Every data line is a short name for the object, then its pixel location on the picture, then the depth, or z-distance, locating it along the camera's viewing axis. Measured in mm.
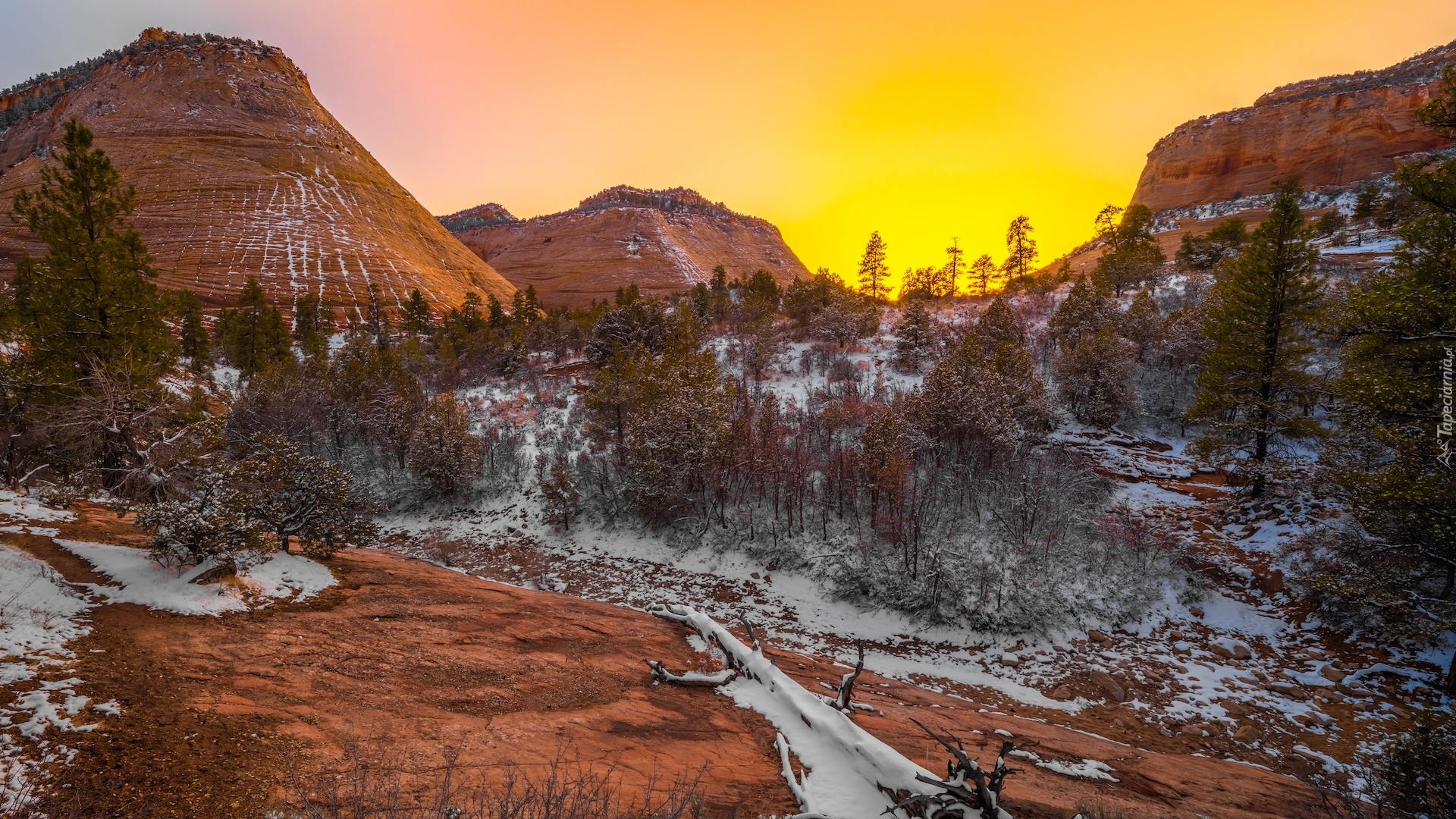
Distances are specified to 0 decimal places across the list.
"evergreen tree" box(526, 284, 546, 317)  53719
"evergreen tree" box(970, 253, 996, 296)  52250
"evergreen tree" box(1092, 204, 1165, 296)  38812
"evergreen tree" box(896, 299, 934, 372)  30719
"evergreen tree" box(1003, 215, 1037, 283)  52250
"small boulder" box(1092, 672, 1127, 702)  10828
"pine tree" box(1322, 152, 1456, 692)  9125
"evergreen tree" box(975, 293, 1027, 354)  29328
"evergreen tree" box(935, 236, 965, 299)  55625
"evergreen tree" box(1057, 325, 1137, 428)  23016
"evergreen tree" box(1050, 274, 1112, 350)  28719
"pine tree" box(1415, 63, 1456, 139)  8805
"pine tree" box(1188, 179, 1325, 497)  16609
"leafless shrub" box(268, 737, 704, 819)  4488
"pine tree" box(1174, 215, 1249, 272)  37781
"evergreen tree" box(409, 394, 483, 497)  22266
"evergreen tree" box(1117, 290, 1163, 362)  27188
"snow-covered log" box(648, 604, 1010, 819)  5121
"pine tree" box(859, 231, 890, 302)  47562
